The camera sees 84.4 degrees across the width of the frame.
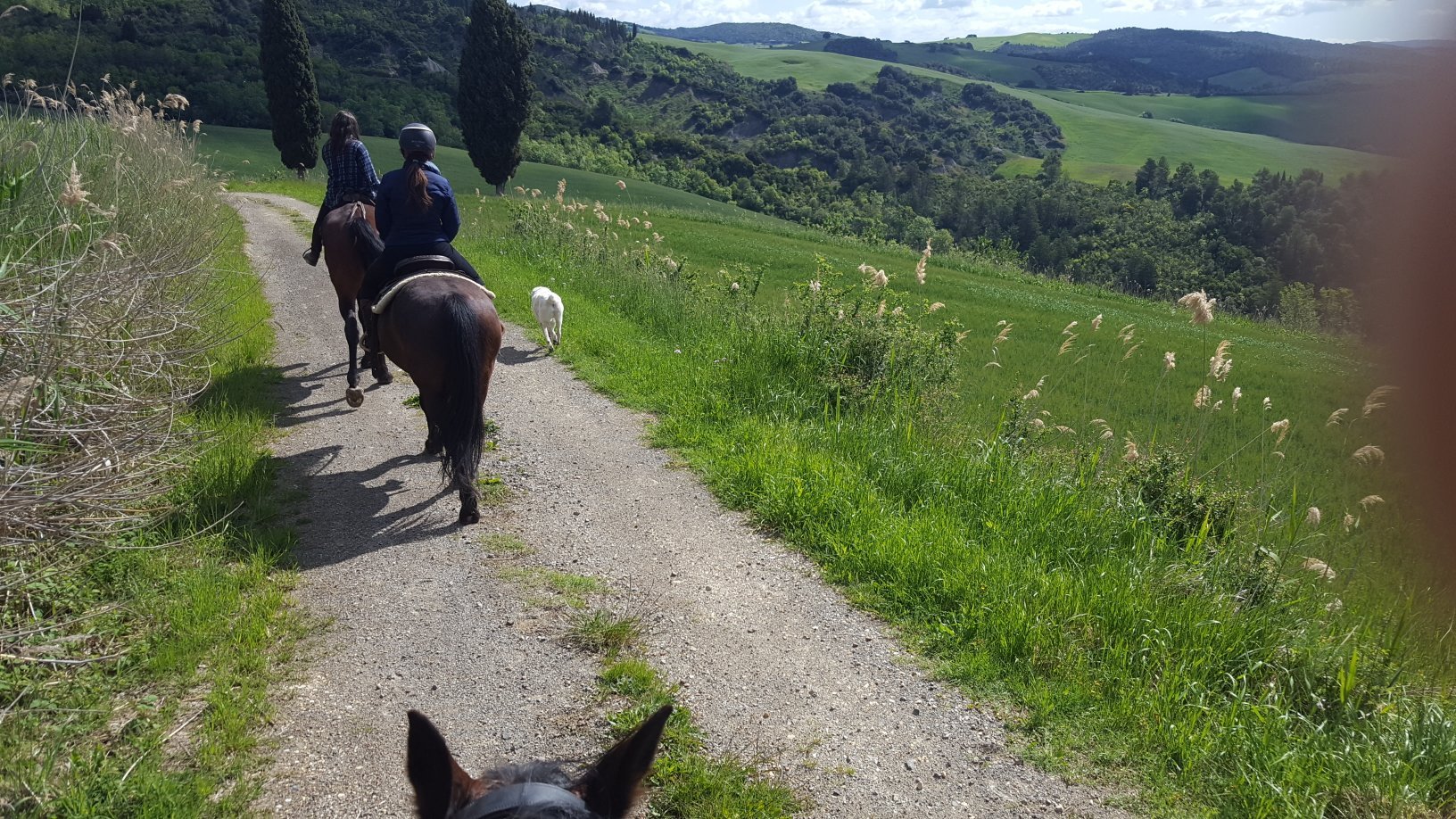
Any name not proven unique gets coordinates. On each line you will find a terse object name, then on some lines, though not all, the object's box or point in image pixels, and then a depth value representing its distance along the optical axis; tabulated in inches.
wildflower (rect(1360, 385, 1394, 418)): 60.5
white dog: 412.2
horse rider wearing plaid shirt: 341.4
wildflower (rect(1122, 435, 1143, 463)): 259.9
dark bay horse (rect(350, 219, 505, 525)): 224.4
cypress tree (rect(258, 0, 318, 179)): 1344.7
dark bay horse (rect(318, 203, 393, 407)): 331.9
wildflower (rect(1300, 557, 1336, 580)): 189.9
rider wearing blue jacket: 263.1
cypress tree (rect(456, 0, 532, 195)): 1604.3
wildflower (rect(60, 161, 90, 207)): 199.9
